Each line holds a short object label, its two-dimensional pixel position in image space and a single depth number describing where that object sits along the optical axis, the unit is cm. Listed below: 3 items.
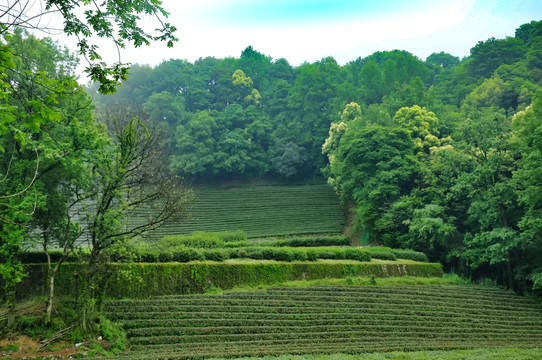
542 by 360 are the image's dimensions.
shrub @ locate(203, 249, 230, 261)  2216
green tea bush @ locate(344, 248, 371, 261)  2802
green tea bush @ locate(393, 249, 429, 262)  3112
